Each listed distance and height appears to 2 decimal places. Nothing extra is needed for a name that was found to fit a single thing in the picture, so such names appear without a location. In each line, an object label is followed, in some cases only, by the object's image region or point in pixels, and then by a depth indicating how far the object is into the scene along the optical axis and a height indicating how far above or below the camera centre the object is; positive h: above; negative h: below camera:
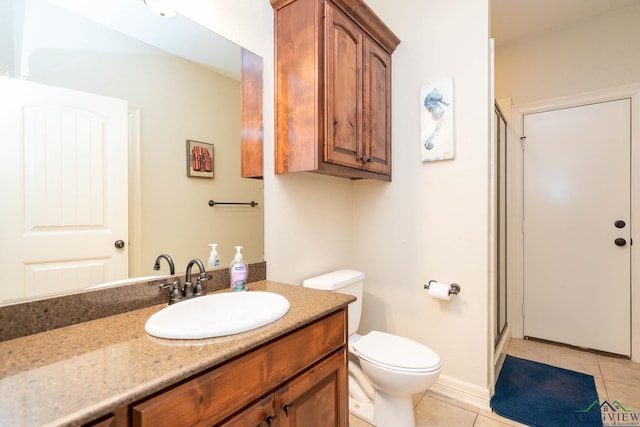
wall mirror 0.88 +0.24
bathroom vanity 0.56 -0.34
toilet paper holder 1.81 -0.46
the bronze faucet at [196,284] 1.17 -0.28
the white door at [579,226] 2.34 -0.12
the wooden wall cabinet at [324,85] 1.44 +0.64
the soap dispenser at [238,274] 1.29 -0.26
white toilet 1.40 -0.75
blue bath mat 1.66 -1.14
